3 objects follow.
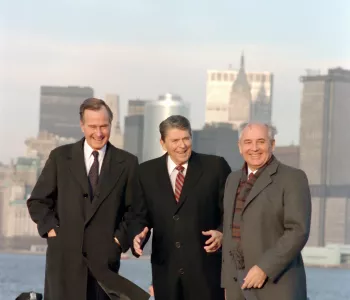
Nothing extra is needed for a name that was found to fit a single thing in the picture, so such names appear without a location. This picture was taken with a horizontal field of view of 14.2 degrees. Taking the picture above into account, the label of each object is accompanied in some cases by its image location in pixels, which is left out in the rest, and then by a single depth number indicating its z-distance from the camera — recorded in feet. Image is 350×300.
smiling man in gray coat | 21.77
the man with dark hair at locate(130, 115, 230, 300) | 24.88
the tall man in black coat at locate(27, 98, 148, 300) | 24.58
